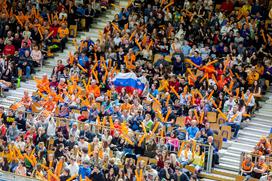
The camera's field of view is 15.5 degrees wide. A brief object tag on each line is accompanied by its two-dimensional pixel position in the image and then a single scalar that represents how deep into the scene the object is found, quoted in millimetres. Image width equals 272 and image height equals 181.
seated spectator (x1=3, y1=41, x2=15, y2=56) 36409
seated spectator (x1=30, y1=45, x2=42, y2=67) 36188
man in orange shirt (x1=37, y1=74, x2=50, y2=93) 33906
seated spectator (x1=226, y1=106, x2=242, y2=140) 30547
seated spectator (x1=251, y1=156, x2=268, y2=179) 27375
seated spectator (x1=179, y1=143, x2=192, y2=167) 28412
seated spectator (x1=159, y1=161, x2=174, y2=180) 27422
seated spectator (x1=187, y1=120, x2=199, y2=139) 29508
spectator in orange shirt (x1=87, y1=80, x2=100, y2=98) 33038
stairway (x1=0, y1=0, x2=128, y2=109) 34906
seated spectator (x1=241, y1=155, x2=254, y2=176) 27797
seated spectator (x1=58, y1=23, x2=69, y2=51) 37156
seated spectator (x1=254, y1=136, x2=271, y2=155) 28141
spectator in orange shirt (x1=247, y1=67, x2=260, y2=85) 32250
